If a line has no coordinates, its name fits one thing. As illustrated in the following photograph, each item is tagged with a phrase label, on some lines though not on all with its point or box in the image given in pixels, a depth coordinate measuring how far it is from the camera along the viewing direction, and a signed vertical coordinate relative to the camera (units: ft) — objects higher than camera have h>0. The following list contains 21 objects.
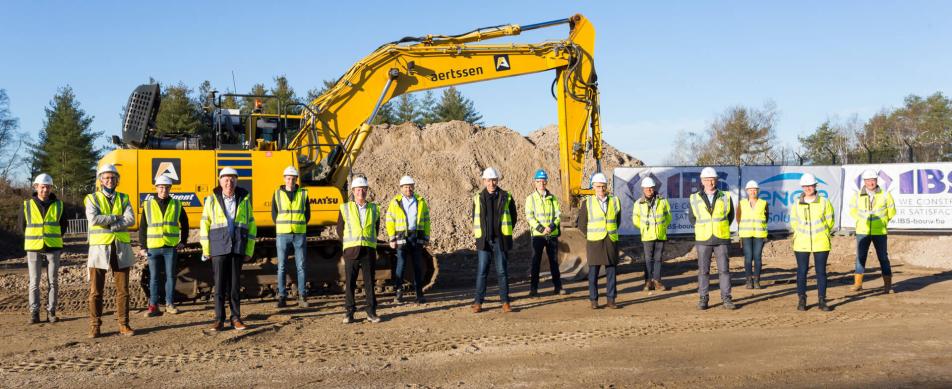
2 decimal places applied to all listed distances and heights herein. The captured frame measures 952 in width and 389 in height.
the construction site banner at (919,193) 56.24 +0.45
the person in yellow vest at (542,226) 36.70 -0.95
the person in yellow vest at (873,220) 35.91 -0.94
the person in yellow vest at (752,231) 35.83 -1.41
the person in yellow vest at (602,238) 31.60 -1.37
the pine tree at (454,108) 128.57 +16.90
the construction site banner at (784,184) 58.75 +1.37
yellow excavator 34.81 +3.74
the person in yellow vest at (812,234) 30.86 -1.34
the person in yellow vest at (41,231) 29.55 -0.62
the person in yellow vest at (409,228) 34.47 -0.90
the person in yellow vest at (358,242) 28.66 -1.22
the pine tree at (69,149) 120.78 +10.64
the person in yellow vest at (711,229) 31.27 -1.07
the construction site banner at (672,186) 57.67 +1.36
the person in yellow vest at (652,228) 38.60 -1.21
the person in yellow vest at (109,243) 26.22 -0.99
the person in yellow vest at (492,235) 31.24 -1.15
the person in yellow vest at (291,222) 32.50 -0.50
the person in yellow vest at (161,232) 31.14 -0.80
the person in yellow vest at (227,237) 27.12 -0.90
